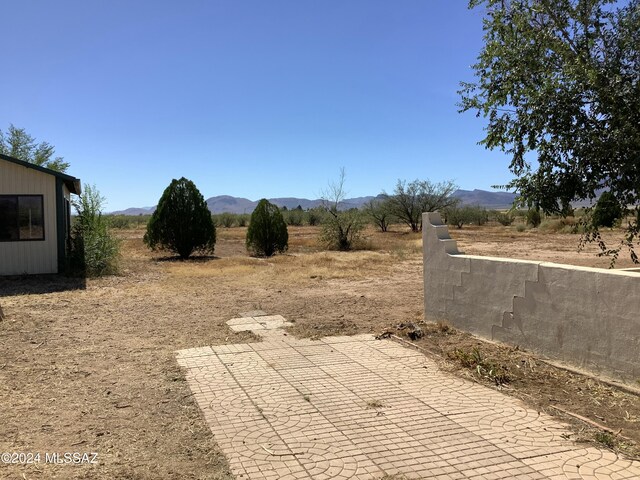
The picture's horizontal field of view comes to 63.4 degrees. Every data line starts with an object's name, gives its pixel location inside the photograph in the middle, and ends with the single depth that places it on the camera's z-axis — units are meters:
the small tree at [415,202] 47.47
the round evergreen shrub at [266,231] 24.23
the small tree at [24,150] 38.03
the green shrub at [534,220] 48.33
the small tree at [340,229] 28.19
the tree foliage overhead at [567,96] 5.59
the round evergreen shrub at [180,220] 22.36
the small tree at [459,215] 54.03
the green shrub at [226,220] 71.50
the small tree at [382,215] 48.19
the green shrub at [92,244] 15.81
